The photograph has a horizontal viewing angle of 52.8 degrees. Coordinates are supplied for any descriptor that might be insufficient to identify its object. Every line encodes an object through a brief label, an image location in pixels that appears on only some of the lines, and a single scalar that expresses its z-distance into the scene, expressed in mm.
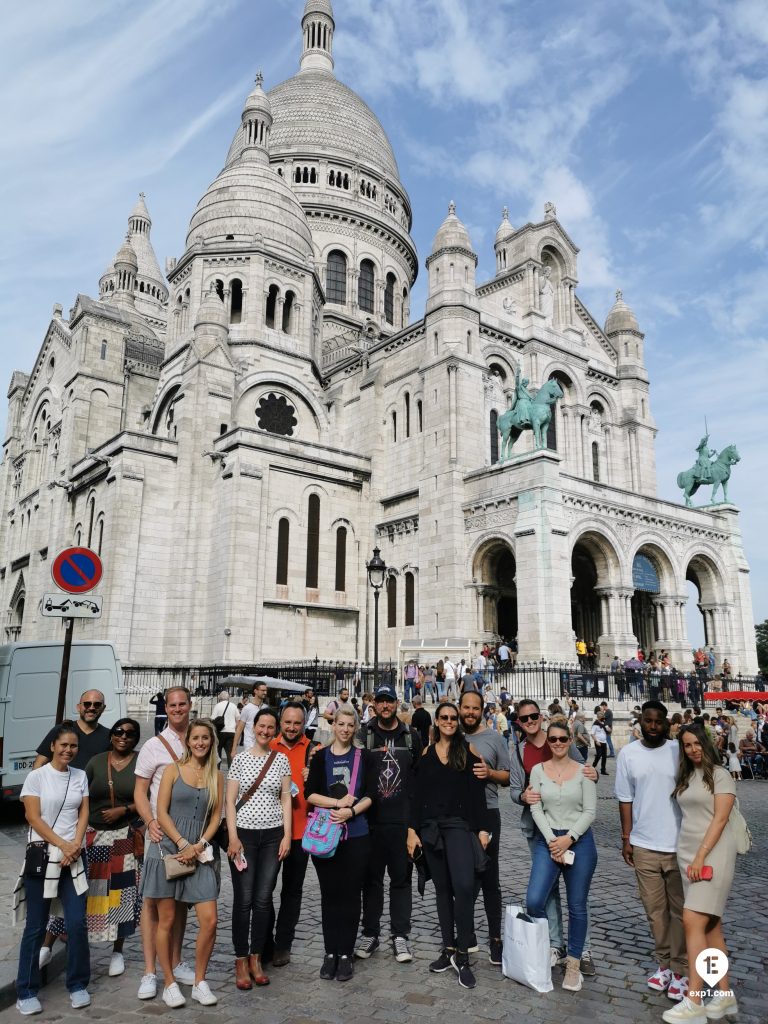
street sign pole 8562
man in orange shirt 6039
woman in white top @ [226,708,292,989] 5664
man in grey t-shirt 6172
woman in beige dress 5039
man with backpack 6242
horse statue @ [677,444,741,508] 32812
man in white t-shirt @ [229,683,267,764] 12609
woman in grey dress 5406
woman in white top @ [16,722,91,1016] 5316
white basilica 28500
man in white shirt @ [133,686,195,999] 5477
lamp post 21328
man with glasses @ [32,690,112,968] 6977
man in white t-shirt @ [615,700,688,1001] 5590
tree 69688
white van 11461
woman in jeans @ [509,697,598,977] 6020
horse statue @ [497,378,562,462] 27406
